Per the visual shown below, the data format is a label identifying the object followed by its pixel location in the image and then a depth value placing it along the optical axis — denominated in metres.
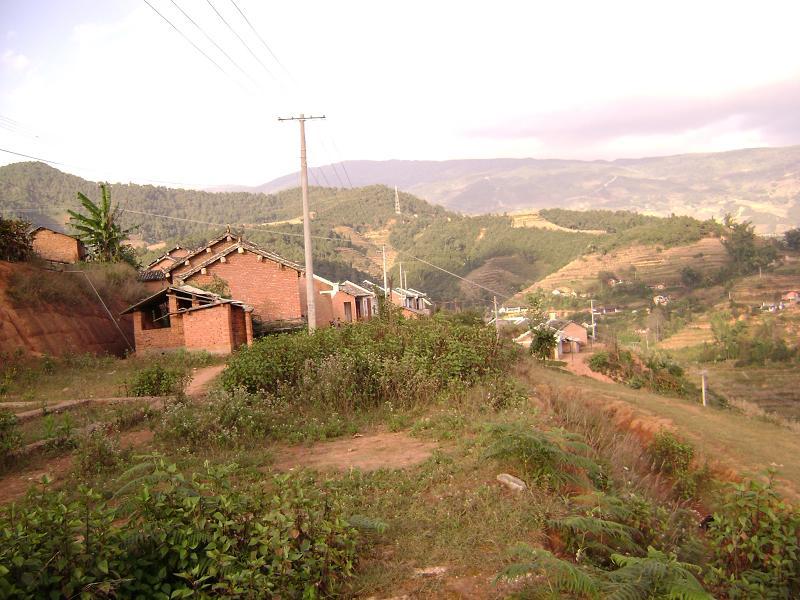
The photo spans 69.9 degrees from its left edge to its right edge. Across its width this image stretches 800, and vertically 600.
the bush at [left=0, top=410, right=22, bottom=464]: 7.04
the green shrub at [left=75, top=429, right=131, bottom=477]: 6.59
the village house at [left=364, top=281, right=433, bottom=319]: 45.94
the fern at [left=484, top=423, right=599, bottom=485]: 5.51
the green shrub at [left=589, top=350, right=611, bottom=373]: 33.88
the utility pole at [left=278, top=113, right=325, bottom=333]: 19.64
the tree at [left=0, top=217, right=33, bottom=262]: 21.72
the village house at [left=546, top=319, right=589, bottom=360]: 43.12
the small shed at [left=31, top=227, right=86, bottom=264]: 30.95
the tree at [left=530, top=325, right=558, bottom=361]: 25.94
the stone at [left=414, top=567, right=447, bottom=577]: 3.96
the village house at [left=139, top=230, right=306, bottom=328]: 28.08
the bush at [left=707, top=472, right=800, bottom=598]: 4.26
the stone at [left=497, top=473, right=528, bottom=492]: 5.30
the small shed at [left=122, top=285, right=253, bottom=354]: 21.86
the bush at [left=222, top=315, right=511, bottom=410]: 9.38
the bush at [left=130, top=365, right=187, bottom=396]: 11.61
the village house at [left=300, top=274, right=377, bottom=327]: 34.92
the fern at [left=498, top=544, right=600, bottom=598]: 3.31
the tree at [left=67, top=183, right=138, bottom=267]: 30.36
